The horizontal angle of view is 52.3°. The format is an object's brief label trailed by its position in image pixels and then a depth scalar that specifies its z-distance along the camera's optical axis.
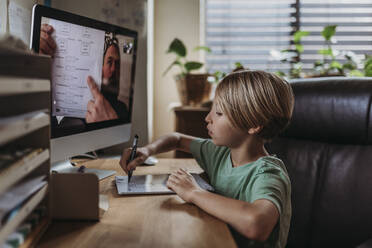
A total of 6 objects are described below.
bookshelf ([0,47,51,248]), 0.51
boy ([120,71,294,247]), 0.82
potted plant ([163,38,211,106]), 2.30
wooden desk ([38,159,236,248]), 0.68
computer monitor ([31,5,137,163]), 1.04
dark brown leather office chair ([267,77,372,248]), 1.16
